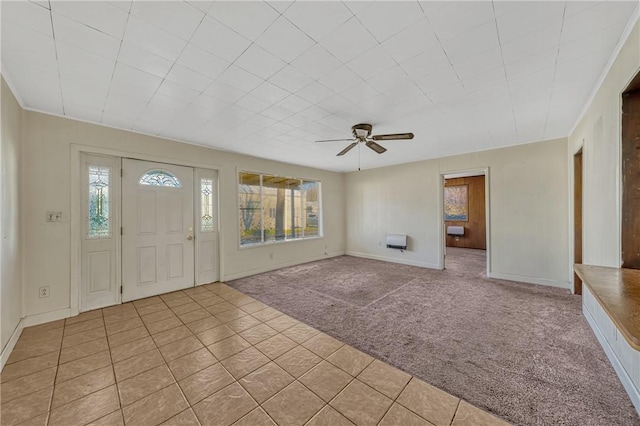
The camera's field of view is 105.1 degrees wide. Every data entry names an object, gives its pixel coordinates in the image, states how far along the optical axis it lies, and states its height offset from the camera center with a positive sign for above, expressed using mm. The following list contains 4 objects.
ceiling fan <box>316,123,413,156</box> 3270 +1057
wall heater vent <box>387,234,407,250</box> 5867 -719
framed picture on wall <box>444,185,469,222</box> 8461 +295
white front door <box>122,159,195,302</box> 3582 -250
